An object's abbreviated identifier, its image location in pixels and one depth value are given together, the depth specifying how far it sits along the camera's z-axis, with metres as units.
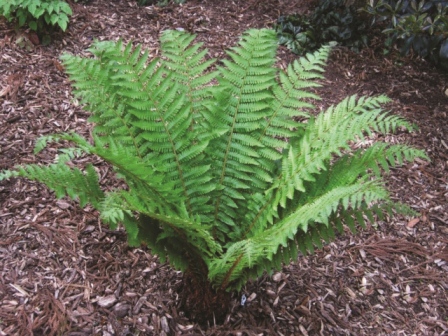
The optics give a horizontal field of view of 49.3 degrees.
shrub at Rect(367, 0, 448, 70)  3.44
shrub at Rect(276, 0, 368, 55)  4.05
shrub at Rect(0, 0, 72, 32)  3.45
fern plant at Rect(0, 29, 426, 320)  1.78
